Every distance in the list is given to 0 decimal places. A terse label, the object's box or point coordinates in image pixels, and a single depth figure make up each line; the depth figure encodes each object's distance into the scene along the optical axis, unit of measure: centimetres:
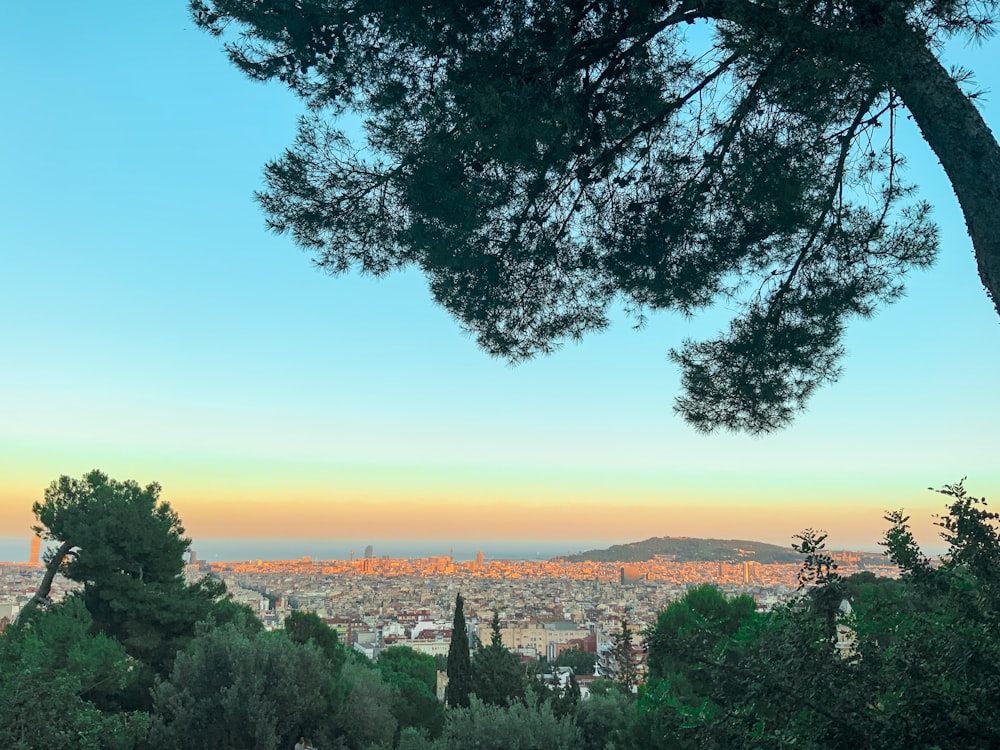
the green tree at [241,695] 1020
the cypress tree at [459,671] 1395
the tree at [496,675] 1265
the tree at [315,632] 1600
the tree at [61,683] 698
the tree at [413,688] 1756
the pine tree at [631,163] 330
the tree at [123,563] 1408
